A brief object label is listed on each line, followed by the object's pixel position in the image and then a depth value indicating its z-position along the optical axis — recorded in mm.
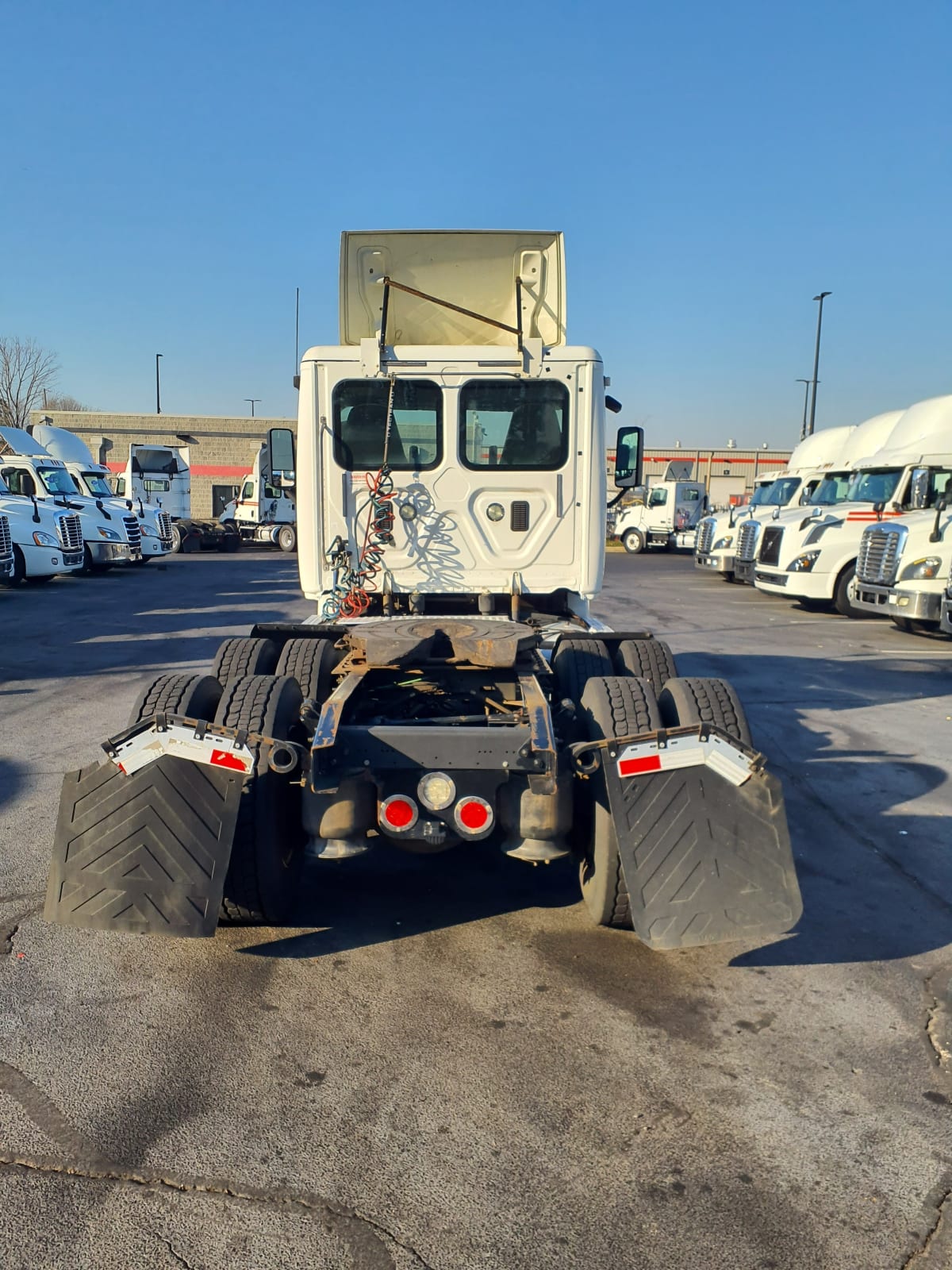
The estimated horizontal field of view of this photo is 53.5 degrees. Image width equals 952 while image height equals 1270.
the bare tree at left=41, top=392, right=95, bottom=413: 56794
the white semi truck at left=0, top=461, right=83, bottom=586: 17578
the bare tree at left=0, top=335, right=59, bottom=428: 42281
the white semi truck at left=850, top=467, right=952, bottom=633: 12977
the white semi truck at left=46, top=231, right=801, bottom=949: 3594
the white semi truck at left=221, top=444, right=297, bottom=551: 30734
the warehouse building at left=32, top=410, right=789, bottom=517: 45344
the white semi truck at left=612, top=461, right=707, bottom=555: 31844
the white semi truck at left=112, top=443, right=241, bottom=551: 29312
